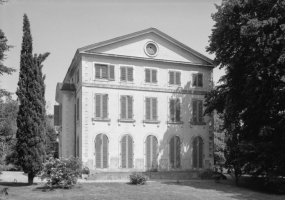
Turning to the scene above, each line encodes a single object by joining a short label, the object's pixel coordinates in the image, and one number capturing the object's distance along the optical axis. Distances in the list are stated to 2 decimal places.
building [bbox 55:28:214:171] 29.62
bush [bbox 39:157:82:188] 21.53
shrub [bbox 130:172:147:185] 23.78
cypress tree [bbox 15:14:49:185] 23.19
